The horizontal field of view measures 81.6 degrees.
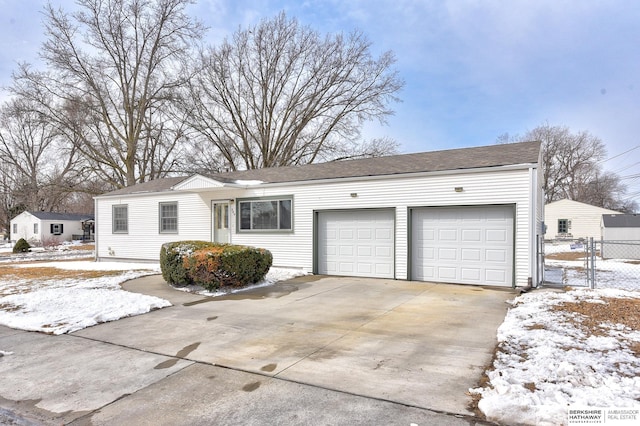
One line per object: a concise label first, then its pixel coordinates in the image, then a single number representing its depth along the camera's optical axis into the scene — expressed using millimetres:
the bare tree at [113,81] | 24562
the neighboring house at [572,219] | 30562
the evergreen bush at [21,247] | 25469
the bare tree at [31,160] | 25916
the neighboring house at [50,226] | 35219
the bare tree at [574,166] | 42062
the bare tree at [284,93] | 28031
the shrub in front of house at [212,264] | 8383
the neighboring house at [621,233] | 18594
